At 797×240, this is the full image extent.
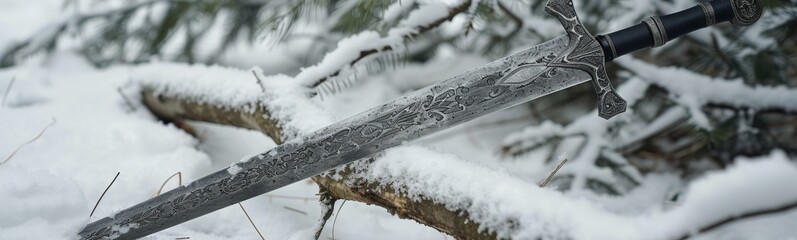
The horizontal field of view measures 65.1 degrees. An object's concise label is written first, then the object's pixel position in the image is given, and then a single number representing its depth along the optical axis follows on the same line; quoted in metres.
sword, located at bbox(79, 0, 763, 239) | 1.12
